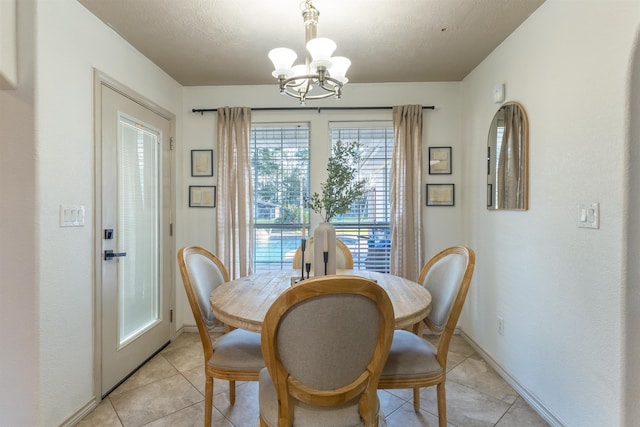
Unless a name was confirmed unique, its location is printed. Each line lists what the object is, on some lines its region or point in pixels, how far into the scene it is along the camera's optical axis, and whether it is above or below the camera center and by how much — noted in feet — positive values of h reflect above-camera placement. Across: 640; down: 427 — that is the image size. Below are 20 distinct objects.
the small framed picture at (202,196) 10.29 +0.53
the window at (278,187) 10.34 +0.83
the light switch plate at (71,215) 5.79 -0.07
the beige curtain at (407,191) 9.78 +0.65
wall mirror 6.84 +1.25
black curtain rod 10.02 +3.38
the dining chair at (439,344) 4.97 -2.35
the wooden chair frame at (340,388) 3.24 -1.66
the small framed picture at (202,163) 10.31 +1.63
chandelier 4.90 +2.57
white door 6.90 -0.58
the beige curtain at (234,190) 9.93 +0.71
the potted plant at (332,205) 5.55 +0.11
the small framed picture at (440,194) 10.00 +0.56
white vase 5.73 -0.68
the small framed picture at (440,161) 10.02 +1.63
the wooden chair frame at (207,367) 5.10 -2.59
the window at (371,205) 10.24 +0.22
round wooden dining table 4.29 -1.43
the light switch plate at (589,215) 4.92 -0.06
